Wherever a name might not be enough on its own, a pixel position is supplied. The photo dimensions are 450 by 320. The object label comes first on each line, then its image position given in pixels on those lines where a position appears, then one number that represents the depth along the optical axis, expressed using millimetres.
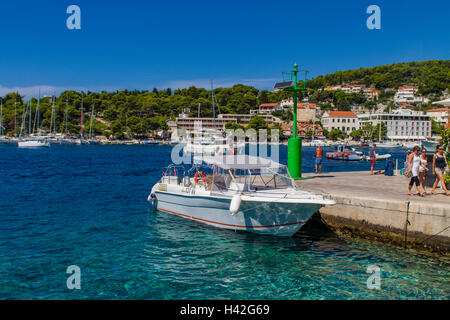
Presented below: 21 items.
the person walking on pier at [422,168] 12890
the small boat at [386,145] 122612
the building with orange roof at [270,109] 198625
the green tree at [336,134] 156625
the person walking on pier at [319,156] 20081
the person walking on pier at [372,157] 22195
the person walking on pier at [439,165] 12805
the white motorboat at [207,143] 72438
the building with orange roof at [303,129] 164750
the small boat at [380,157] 51400
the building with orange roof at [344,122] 166375
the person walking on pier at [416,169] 12852
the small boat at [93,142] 135675
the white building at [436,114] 156875
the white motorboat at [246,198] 12000
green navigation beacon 17156
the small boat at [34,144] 97600
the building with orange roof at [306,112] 186375
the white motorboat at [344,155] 55281
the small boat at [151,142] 146875
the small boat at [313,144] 129000
